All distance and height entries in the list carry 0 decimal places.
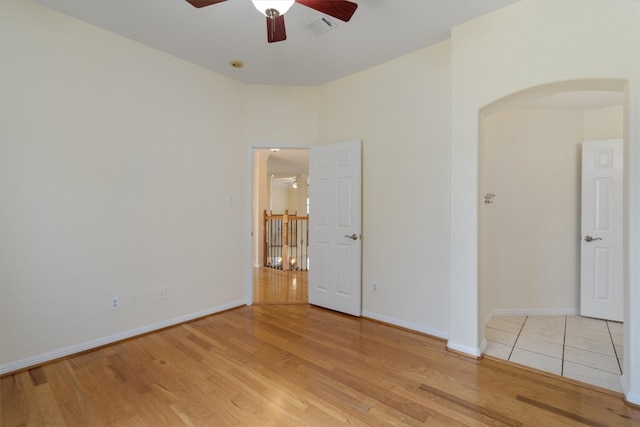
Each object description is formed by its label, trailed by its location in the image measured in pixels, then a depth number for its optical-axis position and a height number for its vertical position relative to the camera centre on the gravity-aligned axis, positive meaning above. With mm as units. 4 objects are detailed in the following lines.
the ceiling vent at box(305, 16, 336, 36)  2543 +1626
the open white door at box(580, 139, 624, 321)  3416 -225
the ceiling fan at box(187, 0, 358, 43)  1612 +1231
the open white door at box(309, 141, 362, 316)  3535 -204
